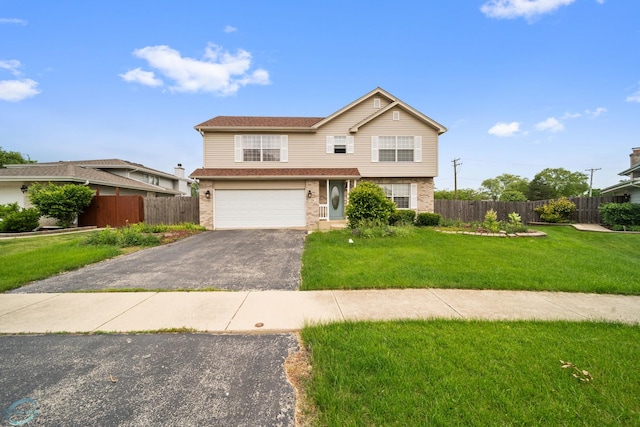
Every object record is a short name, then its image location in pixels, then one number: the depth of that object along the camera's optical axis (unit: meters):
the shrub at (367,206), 10.95
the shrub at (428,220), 14.40
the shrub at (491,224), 11.12
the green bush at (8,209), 12.26
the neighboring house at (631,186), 14.34
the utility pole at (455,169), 30.08
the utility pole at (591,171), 41.96
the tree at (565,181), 47.84
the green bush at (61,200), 13.11
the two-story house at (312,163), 14.16
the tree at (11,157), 30.69
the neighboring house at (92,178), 14.71
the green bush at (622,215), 12.58
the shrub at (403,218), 13.71
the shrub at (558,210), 15.27
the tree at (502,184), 51.16
